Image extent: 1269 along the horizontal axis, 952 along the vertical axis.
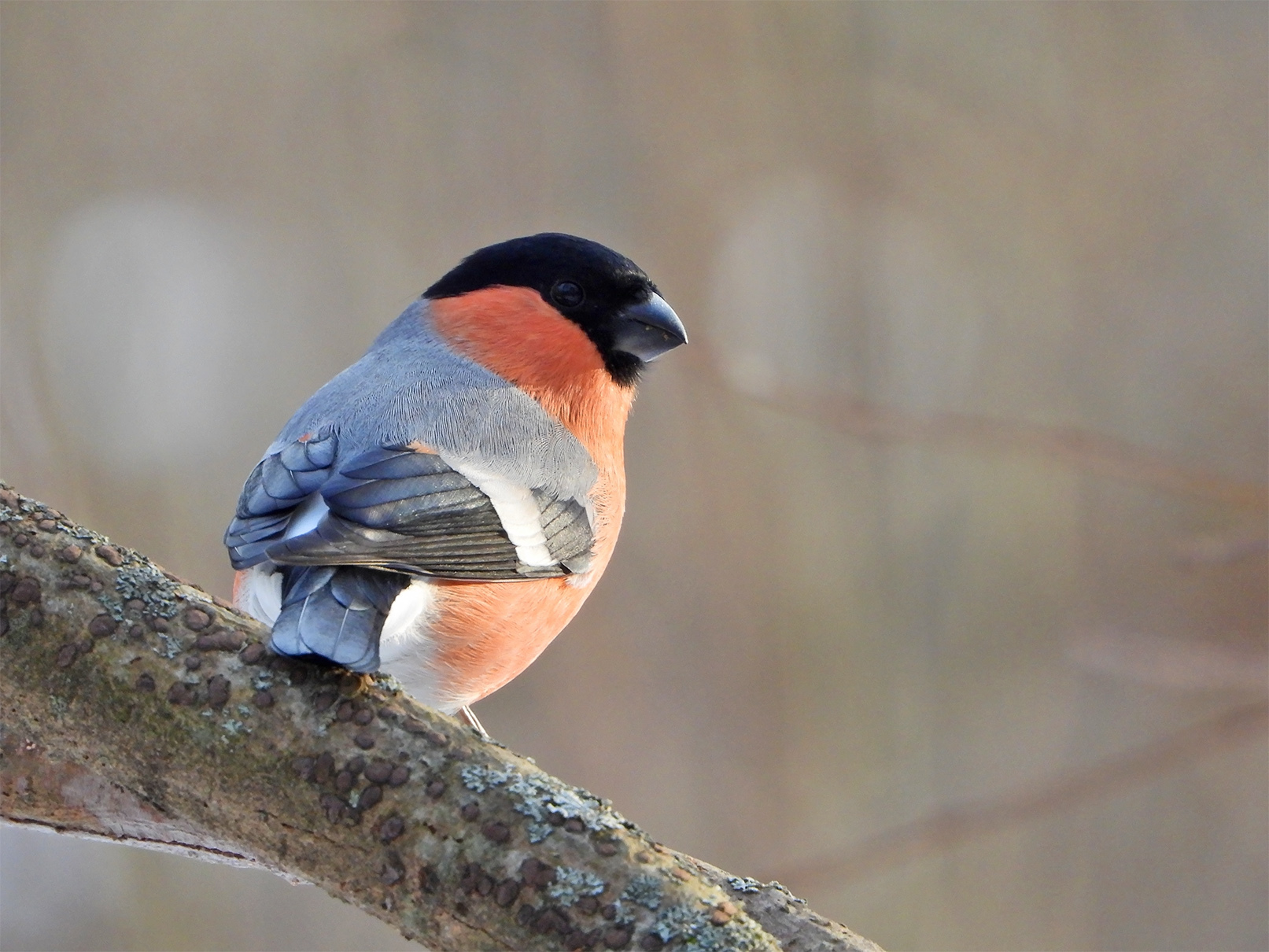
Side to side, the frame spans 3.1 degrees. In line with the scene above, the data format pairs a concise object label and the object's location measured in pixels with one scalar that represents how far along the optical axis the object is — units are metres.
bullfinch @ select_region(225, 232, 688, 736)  4.31
